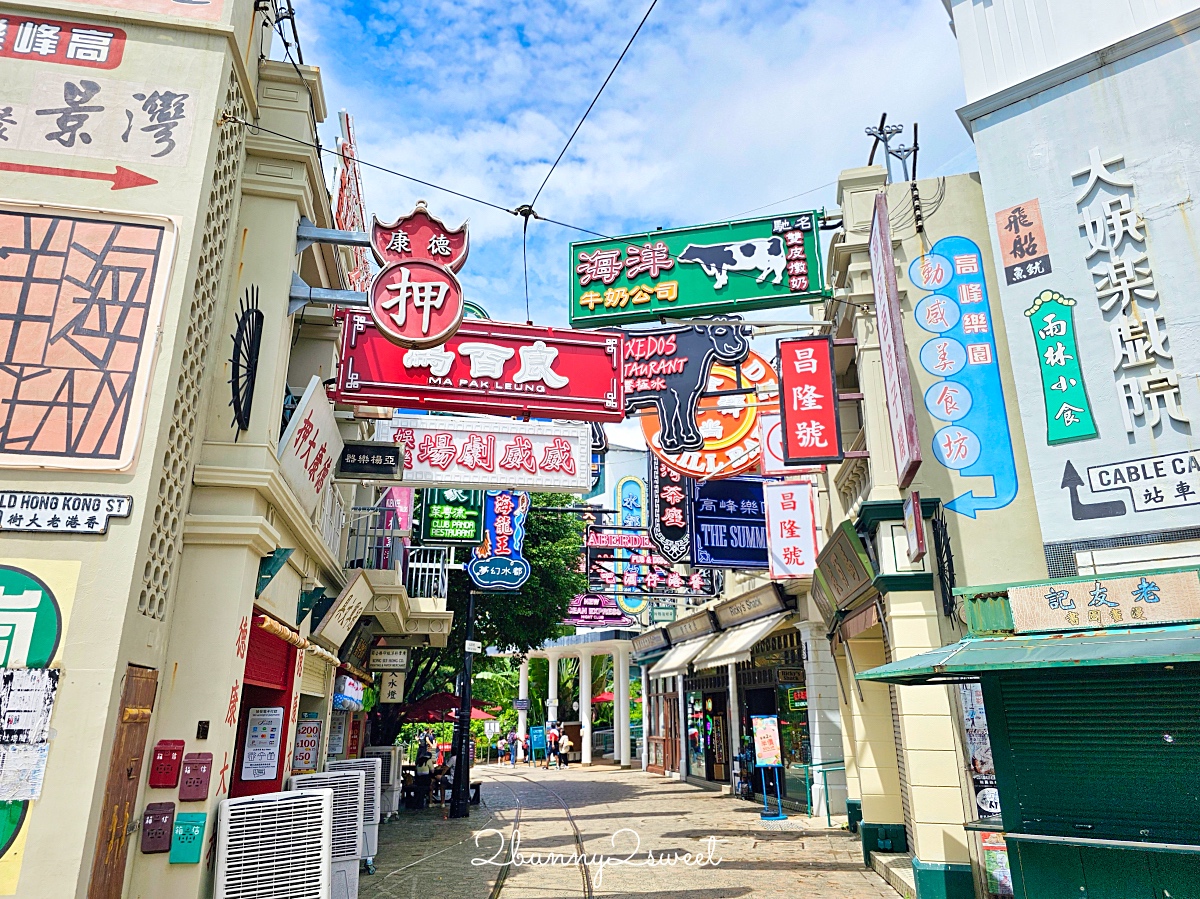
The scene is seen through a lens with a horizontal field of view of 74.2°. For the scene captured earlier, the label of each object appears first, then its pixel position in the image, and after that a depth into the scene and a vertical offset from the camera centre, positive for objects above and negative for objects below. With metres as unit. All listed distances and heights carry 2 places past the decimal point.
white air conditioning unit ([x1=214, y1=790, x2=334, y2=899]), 6.58 -1.08
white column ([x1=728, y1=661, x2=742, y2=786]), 21.41 -0.23
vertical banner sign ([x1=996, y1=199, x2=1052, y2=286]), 9.63 +5.45
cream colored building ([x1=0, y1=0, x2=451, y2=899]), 5.58 +2.46
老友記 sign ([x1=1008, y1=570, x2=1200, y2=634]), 6.71 +0.87
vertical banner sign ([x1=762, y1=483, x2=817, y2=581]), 14.50 +3.19
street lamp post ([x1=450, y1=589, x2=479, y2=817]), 16.69 -0.73
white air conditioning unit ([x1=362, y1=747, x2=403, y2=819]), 16.94 -1.39
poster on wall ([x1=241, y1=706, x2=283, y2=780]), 8.97 -0.33
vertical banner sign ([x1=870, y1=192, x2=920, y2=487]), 8.39 +3.88
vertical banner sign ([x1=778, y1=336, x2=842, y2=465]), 10.31 +3.89
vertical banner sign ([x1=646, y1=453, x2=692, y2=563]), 18.50 +4.51
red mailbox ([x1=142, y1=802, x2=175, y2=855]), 6.28 -0.84
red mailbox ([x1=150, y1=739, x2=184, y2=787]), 6.43 -0.38
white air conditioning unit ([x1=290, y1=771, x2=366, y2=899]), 8.67 -1.25
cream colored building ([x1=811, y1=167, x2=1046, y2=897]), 8.98 +2.53
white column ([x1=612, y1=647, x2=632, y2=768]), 34.28 +0.17
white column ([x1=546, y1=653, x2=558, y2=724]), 37.62 +0.84
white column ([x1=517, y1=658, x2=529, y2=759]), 38.41 +0.65
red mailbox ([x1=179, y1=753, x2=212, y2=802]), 6.48 -0.49
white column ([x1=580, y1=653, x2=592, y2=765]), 36.19 +0.15
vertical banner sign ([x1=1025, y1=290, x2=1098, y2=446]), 9.00 +3.71
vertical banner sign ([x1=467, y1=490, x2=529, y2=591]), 16.12 +3.28
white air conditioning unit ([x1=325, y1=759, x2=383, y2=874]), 11.11 -1.21
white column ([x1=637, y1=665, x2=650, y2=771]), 32.09 -0.36
